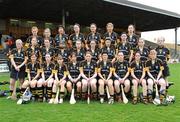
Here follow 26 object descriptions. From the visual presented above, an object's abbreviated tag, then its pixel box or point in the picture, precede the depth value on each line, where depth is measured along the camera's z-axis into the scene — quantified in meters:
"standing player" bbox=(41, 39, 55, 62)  4.18
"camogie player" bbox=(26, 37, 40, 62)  4.21
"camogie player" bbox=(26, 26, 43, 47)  4.25
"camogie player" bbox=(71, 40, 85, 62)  4.14
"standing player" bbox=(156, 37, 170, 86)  4.09
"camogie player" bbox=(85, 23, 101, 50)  4.29
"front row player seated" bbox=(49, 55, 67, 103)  3.96
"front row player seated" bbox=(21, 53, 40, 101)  4.04
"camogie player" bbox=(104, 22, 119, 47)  4.30
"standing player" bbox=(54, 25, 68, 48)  4.31
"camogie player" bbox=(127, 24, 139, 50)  4.24
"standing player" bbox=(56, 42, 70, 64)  4.18
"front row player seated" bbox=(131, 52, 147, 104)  3.86
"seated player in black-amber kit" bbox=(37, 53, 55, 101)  4.00
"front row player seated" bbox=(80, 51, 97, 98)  3.97
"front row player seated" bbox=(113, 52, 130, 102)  3.94
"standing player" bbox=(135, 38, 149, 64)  4.11
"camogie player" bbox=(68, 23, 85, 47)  4.29
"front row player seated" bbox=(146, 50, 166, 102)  3.89
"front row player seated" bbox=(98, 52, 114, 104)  3.92
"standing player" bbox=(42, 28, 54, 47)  4.21
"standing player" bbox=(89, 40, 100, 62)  4.10
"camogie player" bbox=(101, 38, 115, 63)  4.17
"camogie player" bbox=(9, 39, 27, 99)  4.18
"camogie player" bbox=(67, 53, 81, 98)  4.02
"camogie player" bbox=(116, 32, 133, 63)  4.18
